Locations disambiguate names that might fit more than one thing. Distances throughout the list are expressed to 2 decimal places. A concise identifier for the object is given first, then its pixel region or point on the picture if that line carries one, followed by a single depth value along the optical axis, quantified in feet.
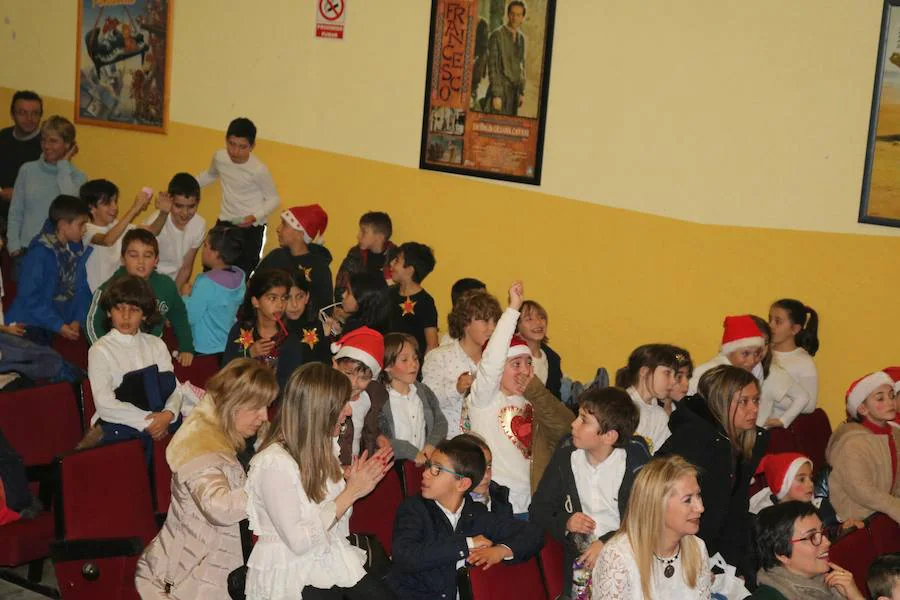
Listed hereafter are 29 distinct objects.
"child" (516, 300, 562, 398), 20.70
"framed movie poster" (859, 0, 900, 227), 21.29
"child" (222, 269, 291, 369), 19.57
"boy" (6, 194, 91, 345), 21.67
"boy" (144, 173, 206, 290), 26.00
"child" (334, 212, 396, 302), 26.63
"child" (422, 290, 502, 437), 19.42
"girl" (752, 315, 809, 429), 21.33
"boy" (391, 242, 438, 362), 22.07
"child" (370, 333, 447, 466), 17.62
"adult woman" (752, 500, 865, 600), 14.19
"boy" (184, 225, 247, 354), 22.36
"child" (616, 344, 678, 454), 17.87
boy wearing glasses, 13.84
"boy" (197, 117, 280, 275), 28.84
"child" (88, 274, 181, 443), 17.25
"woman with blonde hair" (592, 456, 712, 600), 12.51
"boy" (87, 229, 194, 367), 20.81
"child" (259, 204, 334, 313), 24.52
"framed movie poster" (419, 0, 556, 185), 25.29
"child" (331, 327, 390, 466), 16.79
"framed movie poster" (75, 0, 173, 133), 32.99
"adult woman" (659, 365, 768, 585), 15.94
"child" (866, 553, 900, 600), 13.65
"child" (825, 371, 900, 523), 17.93
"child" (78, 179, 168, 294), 24.43
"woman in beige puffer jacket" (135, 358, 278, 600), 13.42
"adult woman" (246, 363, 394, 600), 12.70
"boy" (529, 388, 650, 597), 14.85
